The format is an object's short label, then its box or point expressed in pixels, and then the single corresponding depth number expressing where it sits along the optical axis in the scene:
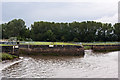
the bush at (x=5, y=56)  24.95
